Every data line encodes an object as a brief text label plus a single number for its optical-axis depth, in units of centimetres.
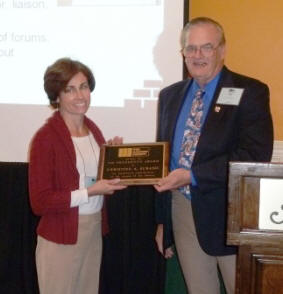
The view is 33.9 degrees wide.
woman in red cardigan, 179
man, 177
